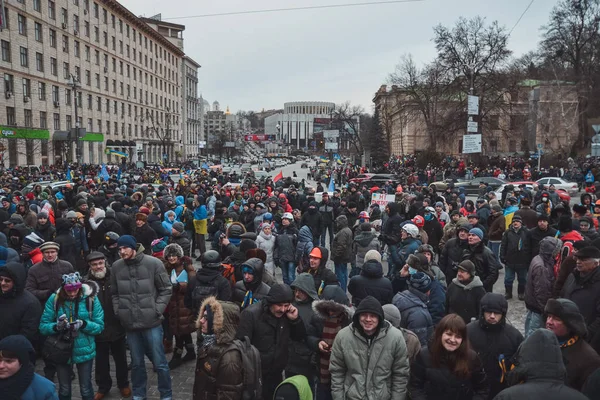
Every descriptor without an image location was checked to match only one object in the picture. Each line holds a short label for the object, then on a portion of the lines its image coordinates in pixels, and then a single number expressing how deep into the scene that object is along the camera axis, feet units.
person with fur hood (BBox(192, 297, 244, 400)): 11.48
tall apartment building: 141.90
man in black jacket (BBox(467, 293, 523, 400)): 12.80
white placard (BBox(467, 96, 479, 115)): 67.62
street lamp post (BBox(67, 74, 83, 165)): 97.13
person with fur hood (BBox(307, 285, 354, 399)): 13.76
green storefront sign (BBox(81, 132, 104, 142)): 181.44
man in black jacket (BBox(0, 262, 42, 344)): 14.37
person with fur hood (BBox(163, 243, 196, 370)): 19.71
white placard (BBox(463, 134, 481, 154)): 70.49
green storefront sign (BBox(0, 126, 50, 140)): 122.84
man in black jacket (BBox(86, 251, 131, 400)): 17.06
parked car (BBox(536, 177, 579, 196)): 83.51
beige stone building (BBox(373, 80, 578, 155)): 132.36
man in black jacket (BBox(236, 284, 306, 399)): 13.50
